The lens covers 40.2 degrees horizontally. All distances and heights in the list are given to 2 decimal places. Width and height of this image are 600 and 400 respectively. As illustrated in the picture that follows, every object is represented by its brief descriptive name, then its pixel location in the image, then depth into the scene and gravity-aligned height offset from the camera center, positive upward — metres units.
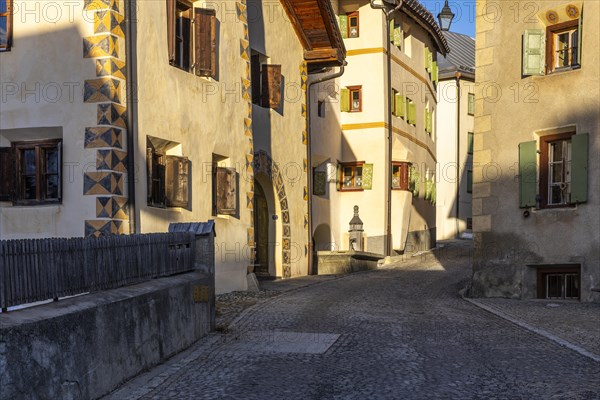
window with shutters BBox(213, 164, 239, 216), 16.52 -0.40
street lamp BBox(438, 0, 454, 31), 20.69 +3.88
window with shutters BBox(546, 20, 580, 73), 15.59 +2.35
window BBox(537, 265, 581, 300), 15.41 -2.17
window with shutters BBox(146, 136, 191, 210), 14.12 -0.09
